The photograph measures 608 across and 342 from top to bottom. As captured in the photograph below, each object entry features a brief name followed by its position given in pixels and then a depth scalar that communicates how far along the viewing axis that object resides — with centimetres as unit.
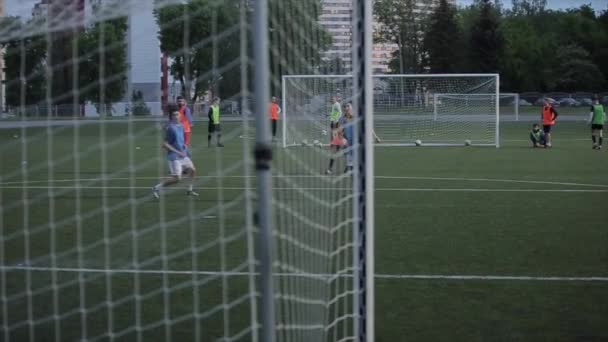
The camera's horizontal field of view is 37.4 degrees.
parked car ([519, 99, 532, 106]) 6562
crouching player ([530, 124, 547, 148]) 3166
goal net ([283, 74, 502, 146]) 3288
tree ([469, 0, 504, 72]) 7619
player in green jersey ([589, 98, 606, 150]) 2990
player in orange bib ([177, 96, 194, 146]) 1706
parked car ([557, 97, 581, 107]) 6356
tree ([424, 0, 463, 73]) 7638
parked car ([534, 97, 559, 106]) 6381
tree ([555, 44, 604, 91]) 7944
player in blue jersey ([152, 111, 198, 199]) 1432
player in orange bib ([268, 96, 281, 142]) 2085
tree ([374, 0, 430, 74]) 8344
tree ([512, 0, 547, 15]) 11425
